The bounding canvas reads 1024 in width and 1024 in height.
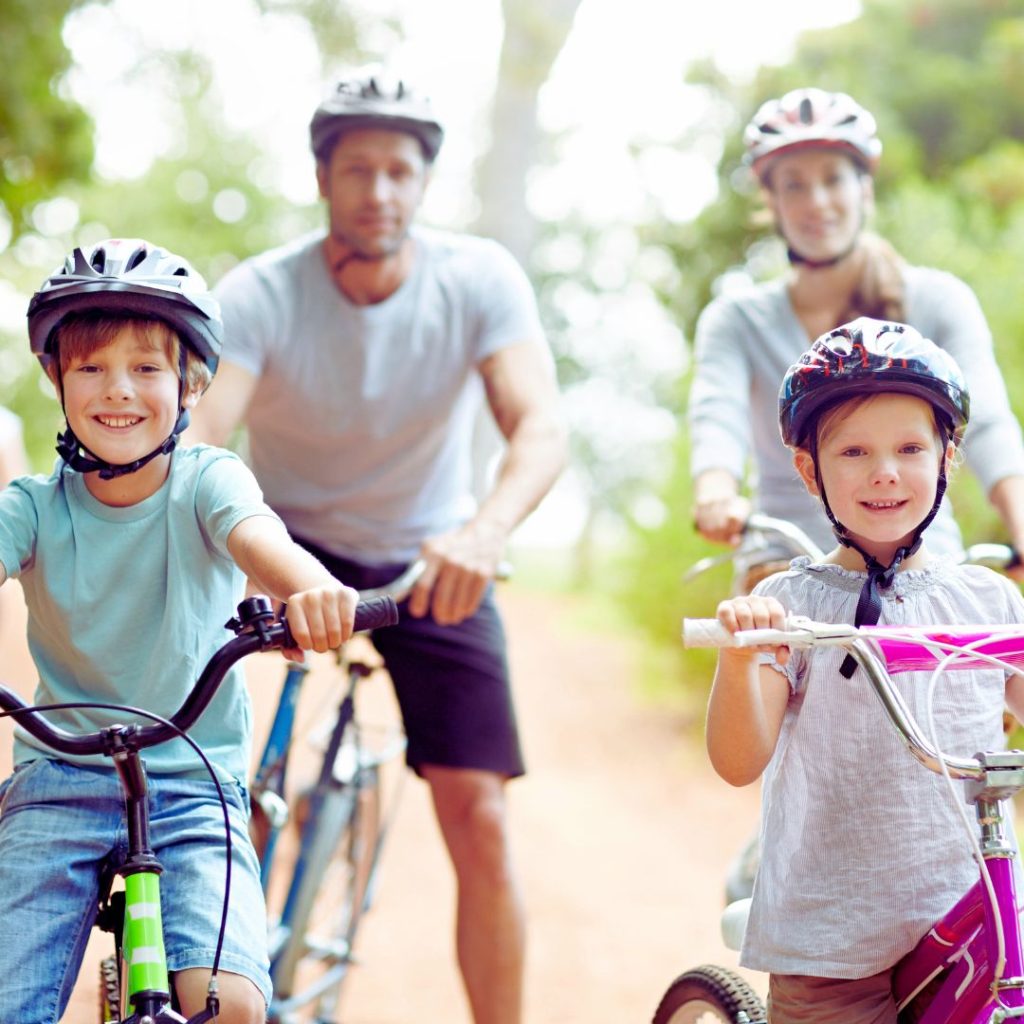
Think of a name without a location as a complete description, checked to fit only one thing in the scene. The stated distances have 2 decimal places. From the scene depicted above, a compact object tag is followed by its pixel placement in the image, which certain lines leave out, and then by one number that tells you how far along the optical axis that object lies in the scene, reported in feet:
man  14.84
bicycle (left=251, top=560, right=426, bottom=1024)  15.84
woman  14.30
